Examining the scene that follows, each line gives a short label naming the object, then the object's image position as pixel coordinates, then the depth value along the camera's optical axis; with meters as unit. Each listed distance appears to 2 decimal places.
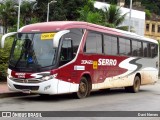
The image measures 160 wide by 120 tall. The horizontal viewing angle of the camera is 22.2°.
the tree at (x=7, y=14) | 62.31
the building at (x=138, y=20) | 77.94
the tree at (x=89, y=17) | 40.44
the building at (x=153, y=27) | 90.11
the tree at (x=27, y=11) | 62.22
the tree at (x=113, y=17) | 46.19
